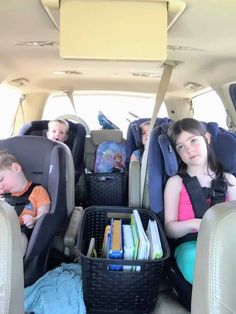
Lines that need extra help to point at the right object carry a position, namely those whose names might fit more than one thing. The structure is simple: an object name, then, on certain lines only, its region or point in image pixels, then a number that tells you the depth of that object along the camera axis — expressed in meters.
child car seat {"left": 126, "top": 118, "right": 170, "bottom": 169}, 3.03
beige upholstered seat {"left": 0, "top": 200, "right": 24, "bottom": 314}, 0.93
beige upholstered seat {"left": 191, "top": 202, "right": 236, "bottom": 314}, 0.92
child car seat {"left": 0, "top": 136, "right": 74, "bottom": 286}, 1.99
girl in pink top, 1.74
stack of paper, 1.65
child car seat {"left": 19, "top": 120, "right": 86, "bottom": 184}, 3.33
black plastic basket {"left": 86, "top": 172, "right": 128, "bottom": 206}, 3.17
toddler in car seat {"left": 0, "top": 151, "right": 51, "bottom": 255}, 1.90
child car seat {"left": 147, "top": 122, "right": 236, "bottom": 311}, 1.85
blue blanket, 1.47
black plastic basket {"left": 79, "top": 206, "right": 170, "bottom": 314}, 1.45
